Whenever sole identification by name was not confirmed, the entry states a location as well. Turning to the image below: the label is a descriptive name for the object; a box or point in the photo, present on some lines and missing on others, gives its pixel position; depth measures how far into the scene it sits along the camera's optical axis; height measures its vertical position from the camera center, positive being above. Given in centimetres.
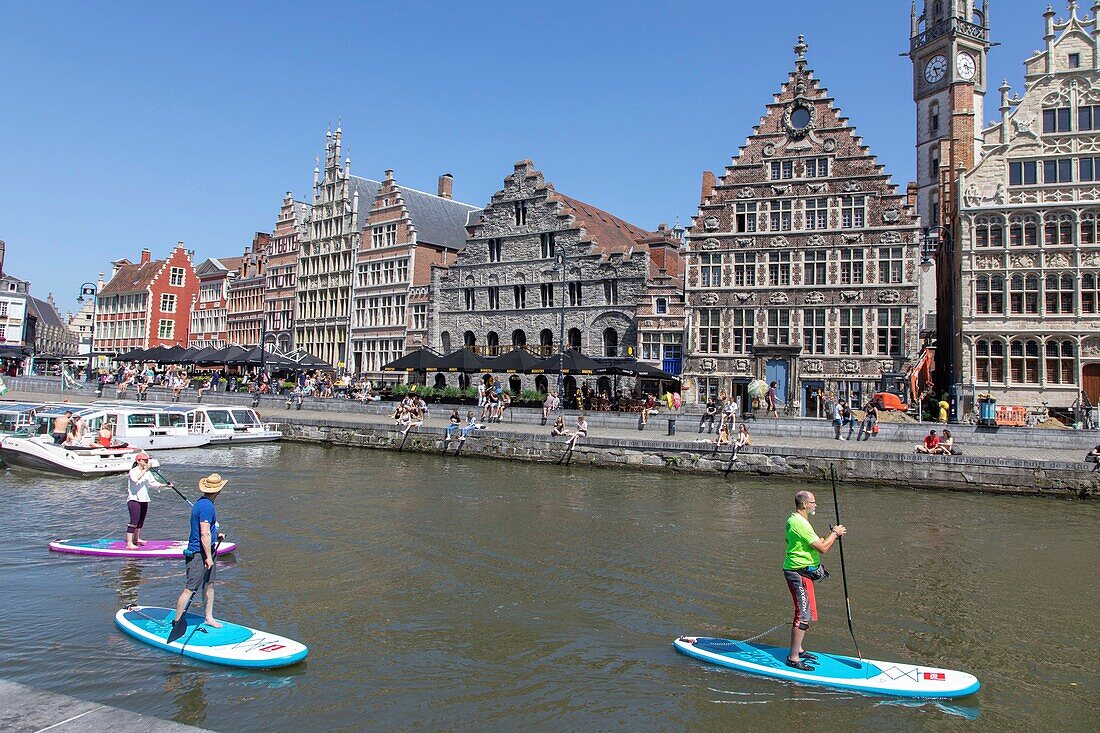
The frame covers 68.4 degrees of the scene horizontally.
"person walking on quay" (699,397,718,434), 2852 -64
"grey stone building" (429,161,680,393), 4288 +681
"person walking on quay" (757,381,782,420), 3328 +14
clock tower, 4559 +1759
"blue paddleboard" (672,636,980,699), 824 -284
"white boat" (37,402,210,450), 2781 -100
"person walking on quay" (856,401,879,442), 2689 -83
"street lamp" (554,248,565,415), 4056 +404
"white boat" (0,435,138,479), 2167 -167
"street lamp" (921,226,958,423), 3434 +681
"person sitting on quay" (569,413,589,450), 2748 -112
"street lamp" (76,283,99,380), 5325 +588
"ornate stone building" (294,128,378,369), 5697 +1005
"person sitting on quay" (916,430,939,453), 2338 -121
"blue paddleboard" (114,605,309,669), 853 -267
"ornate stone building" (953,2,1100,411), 3341 +699
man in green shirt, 835 -170
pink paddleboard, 1297 -246
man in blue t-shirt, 884 -171
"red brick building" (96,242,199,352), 7056 +819
